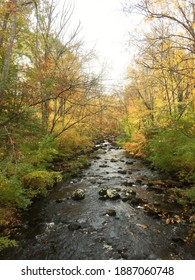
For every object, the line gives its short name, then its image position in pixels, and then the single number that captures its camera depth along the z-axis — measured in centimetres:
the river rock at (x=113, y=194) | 756
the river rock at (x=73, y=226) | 562
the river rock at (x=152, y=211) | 623
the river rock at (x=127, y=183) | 905
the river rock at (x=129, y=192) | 788
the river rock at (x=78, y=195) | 765
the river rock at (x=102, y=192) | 790
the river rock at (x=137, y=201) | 708
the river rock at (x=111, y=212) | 634
